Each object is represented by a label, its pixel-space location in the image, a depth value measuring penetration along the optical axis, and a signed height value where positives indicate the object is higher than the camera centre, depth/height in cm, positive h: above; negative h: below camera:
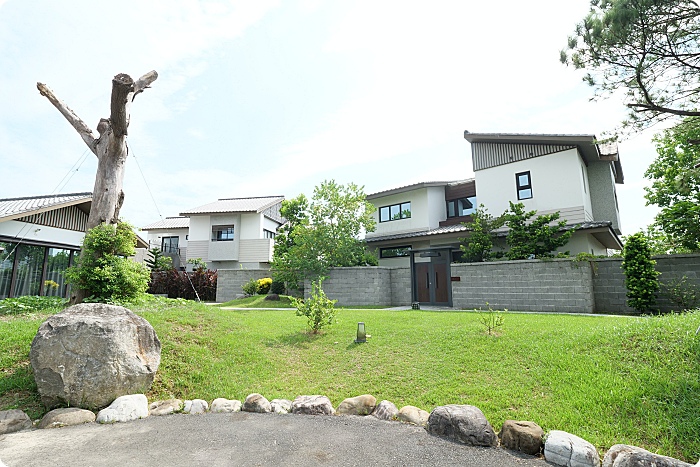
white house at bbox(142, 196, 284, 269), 2602 +391
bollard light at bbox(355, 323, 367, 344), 691 -97
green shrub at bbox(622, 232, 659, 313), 1008 +18
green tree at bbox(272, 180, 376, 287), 1656 +233
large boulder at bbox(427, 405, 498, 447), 349 -145
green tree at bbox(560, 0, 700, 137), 557 +401
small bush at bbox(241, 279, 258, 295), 1884 -6
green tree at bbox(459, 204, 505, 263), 1459 +188
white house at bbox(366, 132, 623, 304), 1478 +415
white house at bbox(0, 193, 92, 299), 1222 +187
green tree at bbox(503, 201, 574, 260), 1327 +183
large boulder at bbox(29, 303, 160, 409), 453 -95
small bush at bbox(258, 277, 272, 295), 1886 +4
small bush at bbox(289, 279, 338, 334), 764 -56
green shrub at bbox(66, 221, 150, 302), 838 +46
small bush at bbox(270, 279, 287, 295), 1812 -8
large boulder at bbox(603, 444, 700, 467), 279 -144
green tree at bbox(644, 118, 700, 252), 673 +289
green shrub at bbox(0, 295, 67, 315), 842 -37
